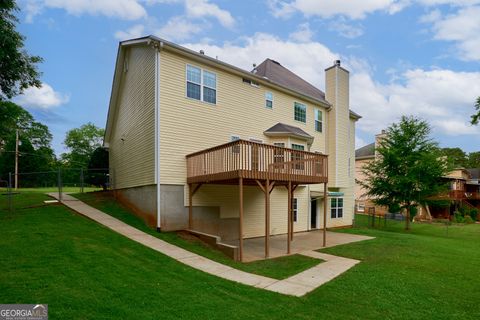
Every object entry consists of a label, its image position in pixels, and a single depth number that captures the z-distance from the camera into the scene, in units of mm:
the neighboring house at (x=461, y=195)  32875
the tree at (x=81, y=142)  56022
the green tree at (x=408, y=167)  21047
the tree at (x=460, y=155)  58500
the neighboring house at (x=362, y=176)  34750
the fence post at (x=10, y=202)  12273
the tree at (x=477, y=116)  16114
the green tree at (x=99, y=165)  22734
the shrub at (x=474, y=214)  33344
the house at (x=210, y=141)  11685
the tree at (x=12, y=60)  10508
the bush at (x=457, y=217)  30922
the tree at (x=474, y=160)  57594
